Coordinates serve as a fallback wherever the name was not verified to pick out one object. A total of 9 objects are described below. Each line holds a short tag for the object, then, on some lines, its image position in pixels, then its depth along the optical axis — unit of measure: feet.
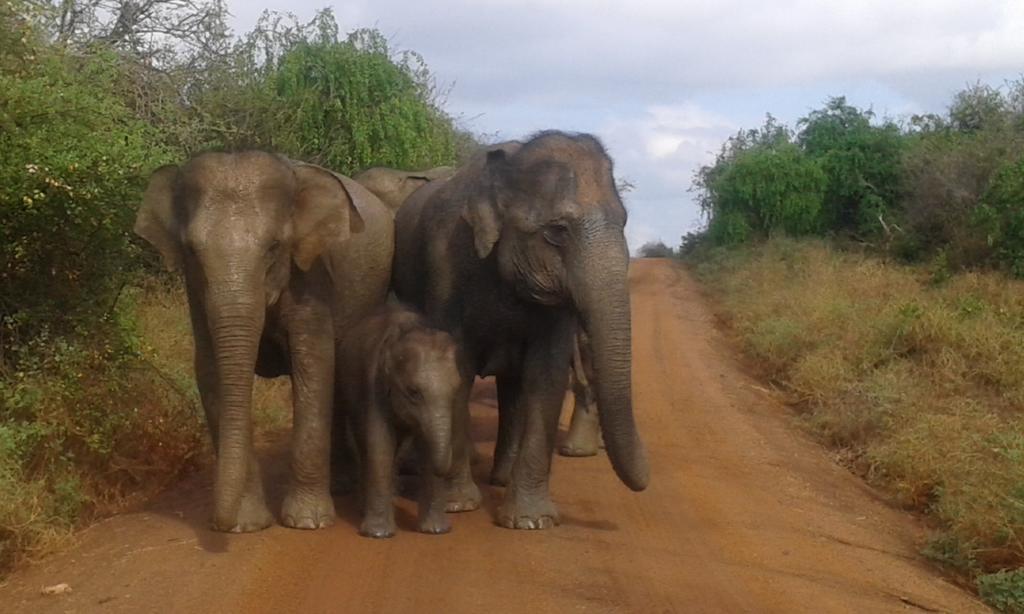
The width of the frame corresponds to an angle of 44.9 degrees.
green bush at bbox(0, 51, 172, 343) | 25.55
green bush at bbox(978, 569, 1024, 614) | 21.24
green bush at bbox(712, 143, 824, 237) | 111.86
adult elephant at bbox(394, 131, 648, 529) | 22.88
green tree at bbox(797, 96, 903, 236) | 103.55
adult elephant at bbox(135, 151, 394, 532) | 21.58
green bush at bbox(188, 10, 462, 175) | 55.88
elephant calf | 23.11
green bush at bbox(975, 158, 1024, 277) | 55.67
